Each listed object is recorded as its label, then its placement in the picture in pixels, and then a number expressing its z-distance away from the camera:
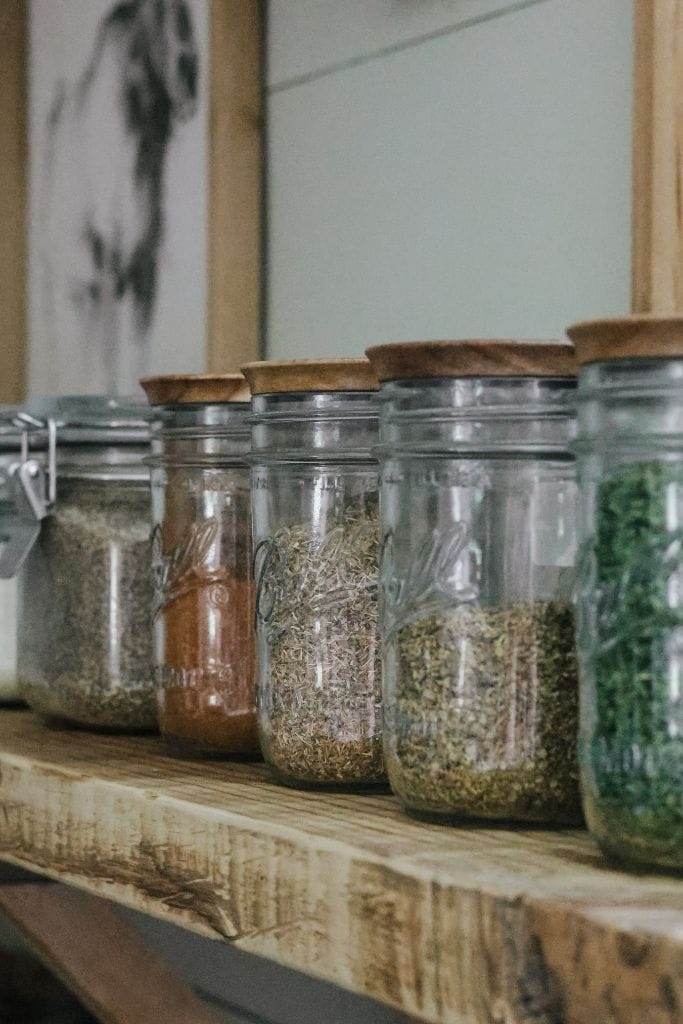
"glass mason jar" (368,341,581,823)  0.97
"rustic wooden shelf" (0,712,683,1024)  0.84
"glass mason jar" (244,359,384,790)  1.05
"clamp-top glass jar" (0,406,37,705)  1.31
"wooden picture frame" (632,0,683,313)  1.14
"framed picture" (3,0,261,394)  1.51
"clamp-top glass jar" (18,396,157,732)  1.23
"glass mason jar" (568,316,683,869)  0.88
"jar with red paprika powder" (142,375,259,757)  1.13
